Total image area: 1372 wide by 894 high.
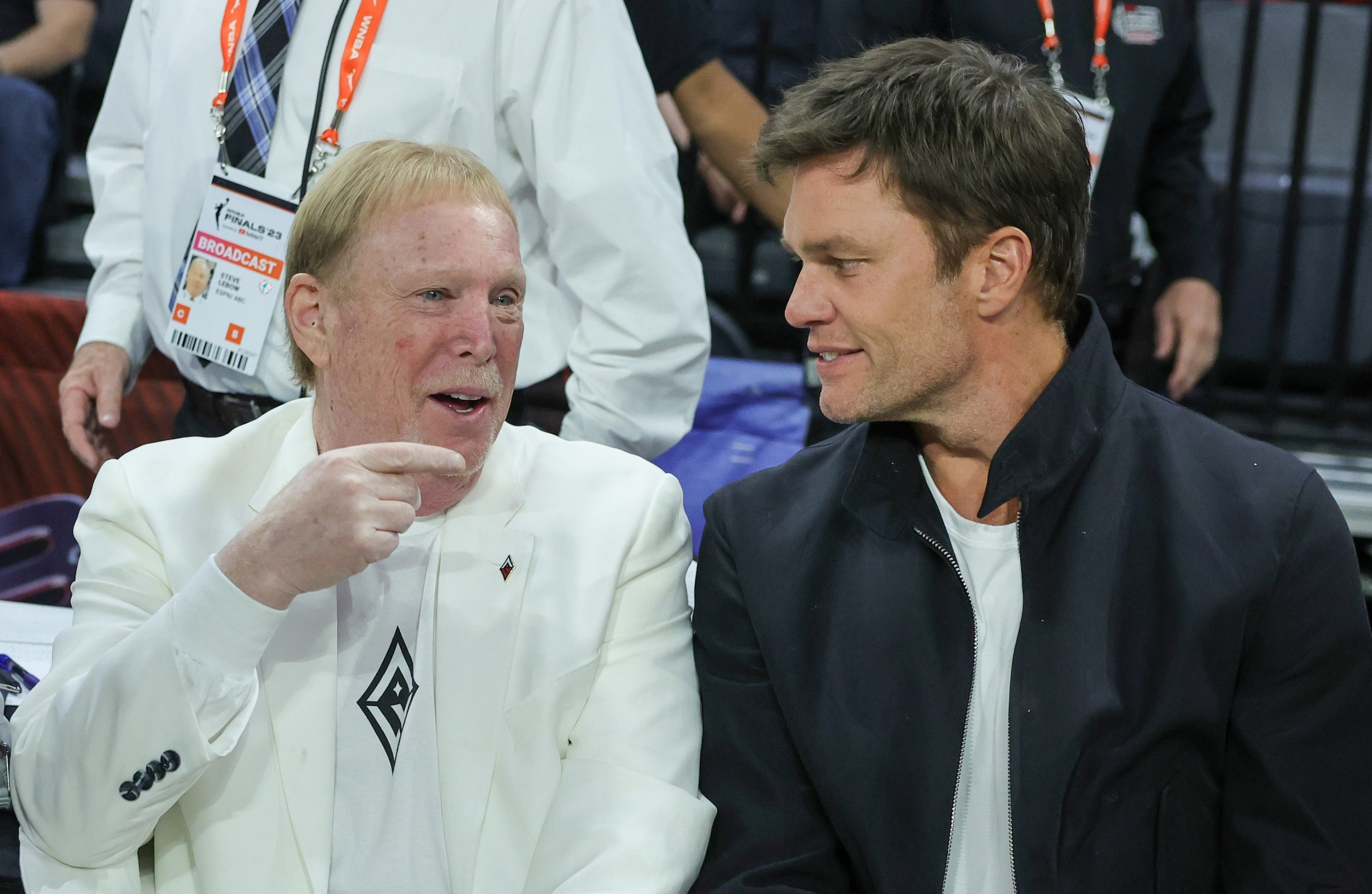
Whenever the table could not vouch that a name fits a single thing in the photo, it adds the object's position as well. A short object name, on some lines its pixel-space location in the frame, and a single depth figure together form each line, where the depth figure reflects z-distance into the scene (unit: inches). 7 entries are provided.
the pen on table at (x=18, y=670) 162.7
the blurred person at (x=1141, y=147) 251.0
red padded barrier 264.8
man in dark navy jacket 141.0
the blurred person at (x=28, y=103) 336.5
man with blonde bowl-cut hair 136.9
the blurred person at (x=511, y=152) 197.9
